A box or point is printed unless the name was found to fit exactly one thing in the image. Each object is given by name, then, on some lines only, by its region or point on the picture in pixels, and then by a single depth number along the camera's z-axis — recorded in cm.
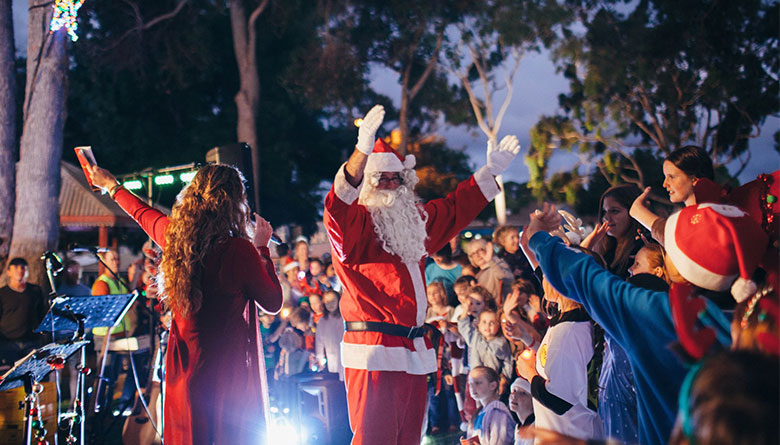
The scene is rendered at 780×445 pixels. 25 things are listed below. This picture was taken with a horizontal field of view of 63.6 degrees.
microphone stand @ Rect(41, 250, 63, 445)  450
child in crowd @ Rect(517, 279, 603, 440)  301
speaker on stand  533
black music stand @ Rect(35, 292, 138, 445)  432
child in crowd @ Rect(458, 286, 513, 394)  561
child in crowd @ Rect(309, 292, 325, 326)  738
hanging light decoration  851
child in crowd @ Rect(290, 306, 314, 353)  730
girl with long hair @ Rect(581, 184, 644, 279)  363
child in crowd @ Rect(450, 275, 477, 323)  643
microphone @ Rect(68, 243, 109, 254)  493
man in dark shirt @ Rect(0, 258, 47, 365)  672
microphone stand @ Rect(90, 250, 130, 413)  503
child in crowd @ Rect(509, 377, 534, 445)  405
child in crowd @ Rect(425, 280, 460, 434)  651
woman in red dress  309
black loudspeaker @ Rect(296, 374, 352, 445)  555
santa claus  334
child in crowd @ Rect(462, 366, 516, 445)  448
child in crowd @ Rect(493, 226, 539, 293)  686
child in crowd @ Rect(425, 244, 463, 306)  788
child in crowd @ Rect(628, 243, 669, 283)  311
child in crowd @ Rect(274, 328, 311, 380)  668
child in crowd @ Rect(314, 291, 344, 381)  660
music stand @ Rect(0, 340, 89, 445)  354
